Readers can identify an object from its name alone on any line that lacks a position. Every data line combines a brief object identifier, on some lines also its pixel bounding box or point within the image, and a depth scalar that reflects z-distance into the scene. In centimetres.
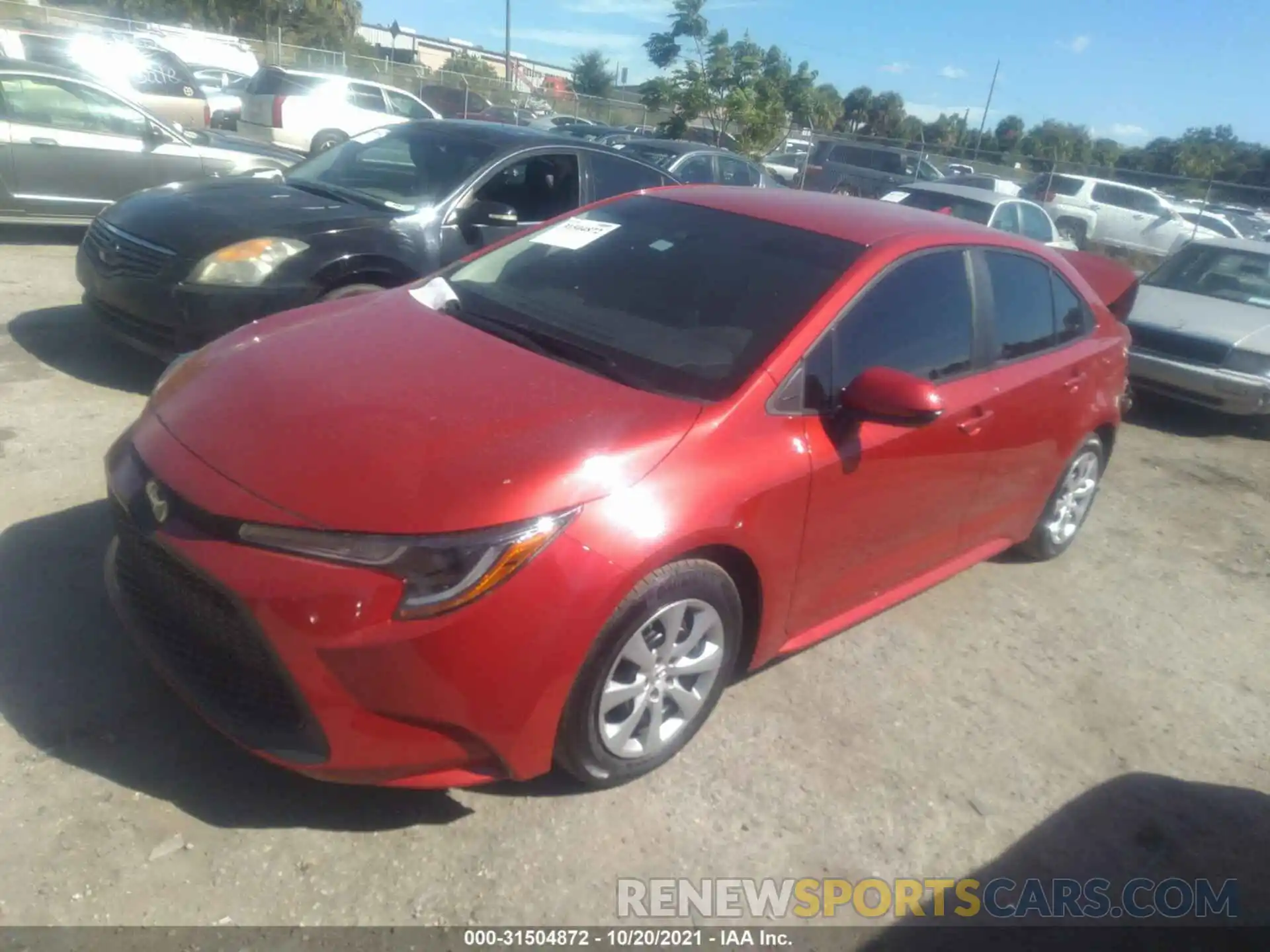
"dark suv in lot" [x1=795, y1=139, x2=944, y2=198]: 2189
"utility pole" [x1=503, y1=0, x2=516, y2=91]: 4217
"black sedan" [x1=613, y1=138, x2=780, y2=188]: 1266
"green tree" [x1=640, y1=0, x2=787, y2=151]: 1991
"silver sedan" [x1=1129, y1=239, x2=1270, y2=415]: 805
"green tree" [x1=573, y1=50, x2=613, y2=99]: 5031
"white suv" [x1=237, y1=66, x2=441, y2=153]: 1719
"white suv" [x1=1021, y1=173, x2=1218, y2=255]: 2142
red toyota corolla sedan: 250
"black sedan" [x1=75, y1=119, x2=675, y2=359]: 516
